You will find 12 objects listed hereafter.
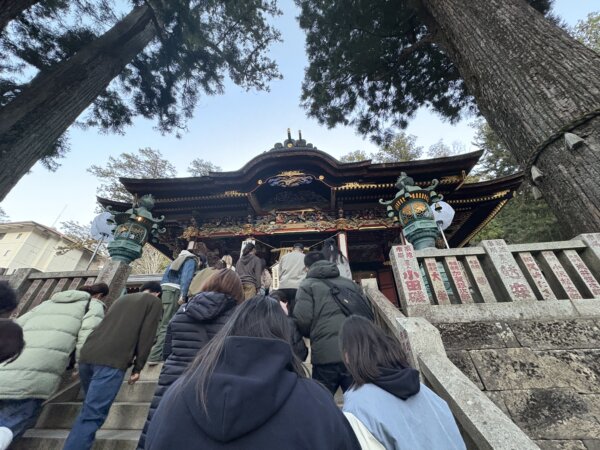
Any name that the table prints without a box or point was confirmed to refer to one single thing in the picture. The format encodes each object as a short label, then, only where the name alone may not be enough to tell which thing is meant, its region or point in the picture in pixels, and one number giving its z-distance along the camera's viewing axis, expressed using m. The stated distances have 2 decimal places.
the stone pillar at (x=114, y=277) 4.16
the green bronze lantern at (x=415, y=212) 4.70
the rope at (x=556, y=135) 2.58
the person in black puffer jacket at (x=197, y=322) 1.86
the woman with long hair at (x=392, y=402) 1.16
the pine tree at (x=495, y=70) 2.66
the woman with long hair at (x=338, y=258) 5.70
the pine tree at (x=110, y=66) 3.74
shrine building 7.18
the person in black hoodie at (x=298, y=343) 2.37
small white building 21.94
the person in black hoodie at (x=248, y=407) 0.73
